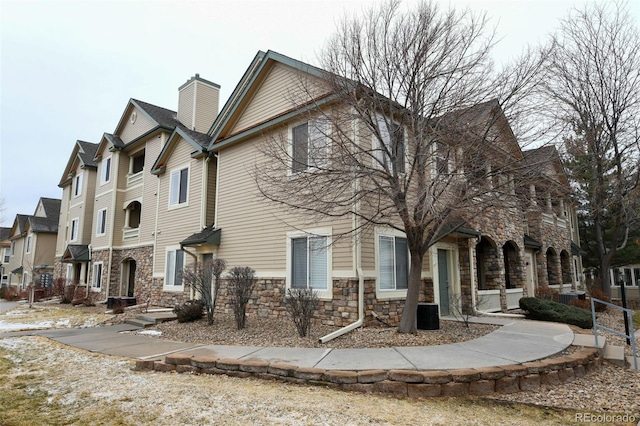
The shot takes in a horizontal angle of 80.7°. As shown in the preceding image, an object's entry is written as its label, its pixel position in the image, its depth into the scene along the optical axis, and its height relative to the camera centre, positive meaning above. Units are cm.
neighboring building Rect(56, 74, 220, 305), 1520 +332
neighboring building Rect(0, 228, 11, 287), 3988 +90
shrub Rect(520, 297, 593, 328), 1015 -125
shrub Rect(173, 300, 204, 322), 1117 -133
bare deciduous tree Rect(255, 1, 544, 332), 745 +299
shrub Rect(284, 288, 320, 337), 830 -93
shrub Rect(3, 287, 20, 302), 2562 -196
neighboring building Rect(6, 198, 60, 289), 3136 +204
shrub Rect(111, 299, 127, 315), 1458 -163
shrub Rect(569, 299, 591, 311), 1358 -129
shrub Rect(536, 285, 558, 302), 1501 -101
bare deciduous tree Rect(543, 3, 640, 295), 1330 +591
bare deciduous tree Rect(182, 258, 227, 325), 1069 -36
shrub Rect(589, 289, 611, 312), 1402 -115
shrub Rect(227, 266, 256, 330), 973 -59
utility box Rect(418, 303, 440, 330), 895 -116
